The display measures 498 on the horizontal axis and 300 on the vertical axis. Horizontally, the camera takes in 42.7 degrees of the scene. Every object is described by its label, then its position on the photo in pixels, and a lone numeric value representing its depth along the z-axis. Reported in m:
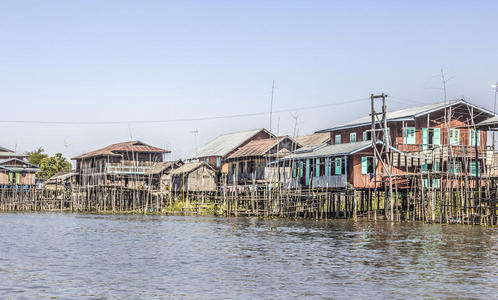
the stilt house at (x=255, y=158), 58.23
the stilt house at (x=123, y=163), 69.25
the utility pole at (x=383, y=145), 40.34
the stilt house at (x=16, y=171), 73.75
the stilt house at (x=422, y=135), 44.39
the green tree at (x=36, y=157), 95.06
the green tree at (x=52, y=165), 88.75
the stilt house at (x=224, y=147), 66.81
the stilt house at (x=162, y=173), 65.12
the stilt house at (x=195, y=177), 62.47
